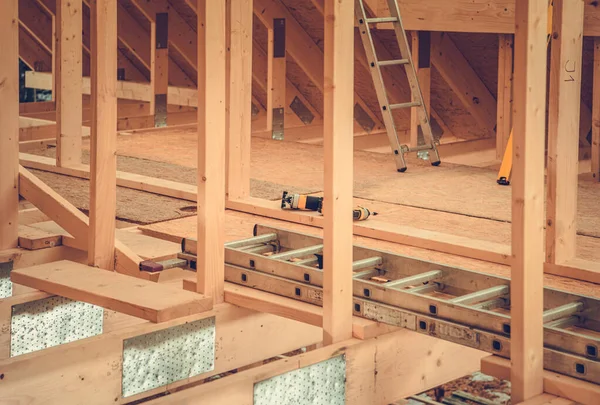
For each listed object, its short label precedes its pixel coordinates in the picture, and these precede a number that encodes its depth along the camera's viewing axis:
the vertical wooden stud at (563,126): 3.50
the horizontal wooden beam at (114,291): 3.18
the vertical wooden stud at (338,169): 2.88
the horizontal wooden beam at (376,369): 2.71
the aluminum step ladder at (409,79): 5.56
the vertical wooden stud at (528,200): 2.57
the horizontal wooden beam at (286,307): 3.08
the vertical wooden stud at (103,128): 3.54
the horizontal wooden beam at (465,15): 5.21
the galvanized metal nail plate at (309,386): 2.81
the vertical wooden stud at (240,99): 4.61
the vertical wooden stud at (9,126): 4.01
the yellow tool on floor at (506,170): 5.17
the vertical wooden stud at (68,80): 5.13
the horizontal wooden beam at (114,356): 2.81
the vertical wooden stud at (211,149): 3.23
